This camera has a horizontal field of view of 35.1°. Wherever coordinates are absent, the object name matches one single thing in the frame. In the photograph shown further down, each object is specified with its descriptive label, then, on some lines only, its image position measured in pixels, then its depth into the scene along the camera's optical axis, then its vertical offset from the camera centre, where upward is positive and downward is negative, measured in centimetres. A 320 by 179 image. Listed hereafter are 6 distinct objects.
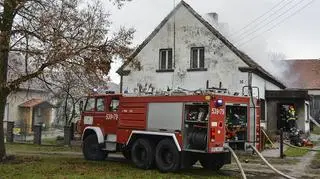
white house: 2497 +376
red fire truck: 1352 +14
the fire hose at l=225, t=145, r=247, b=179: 1313 -52
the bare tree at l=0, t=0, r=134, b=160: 1546 +283
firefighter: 2836 +98
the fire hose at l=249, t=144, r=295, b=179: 1281 -51
